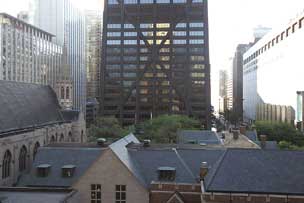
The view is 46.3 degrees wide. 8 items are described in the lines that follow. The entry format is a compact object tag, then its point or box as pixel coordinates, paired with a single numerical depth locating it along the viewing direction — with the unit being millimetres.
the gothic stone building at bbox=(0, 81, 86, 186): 41531
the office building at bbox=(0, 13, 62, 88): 138250
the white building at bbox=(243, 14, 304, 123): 97400
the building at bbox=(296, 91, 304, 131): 90656
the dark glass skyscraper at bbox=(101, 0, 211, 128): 146250
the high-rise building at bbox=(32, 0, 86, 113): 174375
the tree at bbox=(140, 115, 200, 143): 77750
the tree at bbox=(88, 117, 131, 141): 79125
